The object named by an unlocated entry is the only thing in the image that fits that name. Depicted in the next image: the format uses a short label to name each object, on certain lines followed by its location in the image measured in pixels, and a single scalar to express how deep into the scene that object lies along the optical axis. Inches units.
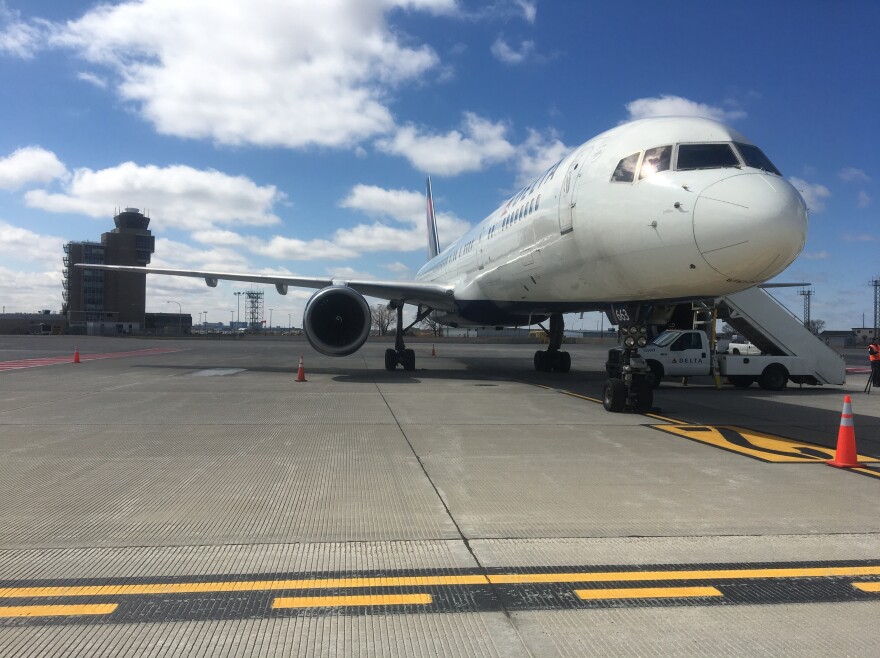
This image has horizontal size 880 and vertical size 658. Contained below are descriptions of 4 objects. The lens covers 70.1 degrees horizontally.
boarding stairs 638.5
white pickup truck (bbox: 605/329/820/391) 621.9
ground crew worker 637.9
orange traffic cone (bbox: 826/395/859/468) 266.4
